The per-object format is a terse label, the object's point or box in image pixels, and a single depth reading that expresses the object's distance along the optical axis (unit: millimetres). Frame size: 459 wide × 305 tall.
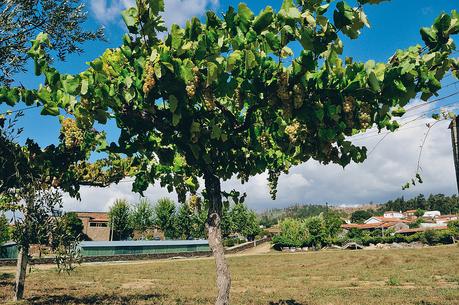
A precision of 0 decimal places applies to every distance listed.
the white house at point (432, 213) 182000
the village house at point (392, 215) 180500
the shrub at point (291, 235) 75625
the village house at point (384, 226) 120312
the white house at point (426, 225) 115725
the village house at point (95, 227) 81000
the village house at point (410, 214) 184675
